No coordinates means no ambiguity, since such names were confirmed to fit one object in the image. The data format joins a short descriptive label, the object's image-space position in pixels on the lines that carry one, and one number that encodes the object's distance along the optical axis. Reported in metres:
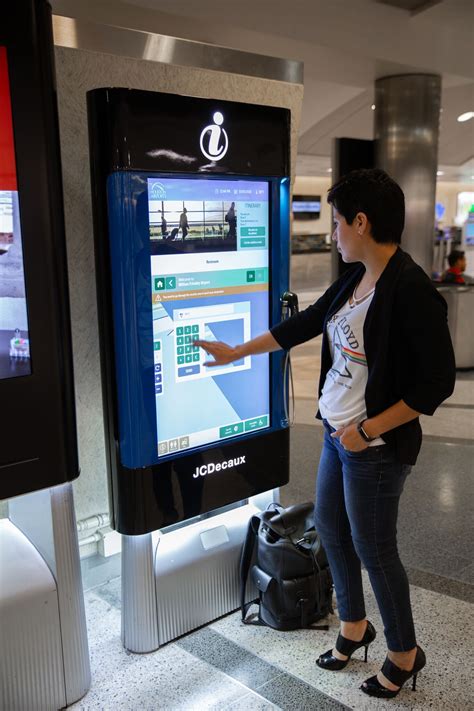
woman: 1.80
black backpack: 2.39
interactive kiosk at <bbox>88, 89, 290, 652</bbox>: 1.97
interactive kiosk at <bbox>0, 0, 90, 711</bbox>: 1.66
